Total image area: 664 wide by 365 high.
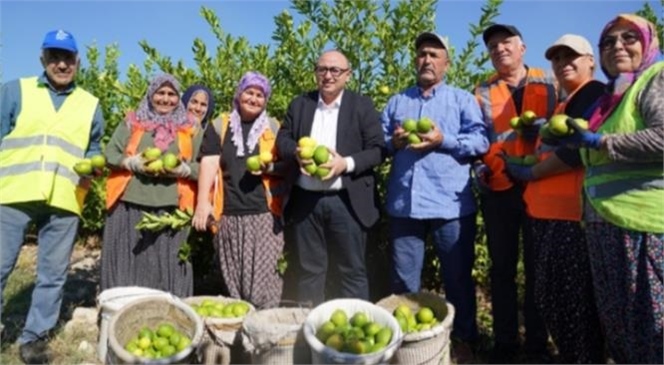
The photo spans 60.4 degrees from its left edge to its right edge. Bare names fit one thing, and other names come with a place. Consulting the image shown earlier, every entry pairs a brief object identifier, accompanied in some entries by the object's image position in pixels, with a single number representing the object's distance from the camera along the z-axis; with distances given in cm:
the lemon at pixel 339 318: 323
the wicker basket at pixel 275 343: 317
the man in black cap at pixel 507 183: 396
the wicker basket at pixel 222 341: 355
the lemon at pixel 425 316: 350
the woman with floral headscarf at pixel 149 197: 420
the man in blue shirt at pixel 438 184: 397
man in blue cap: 406
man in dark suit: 404
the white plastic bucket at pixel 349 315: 295
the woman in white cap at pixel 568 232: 343
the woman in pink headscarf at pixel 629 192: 284
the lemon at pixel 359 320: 323
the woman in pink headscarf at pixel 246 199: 418
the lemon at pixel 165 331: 332
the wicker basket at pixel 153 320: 323
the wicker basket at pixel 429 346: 325
